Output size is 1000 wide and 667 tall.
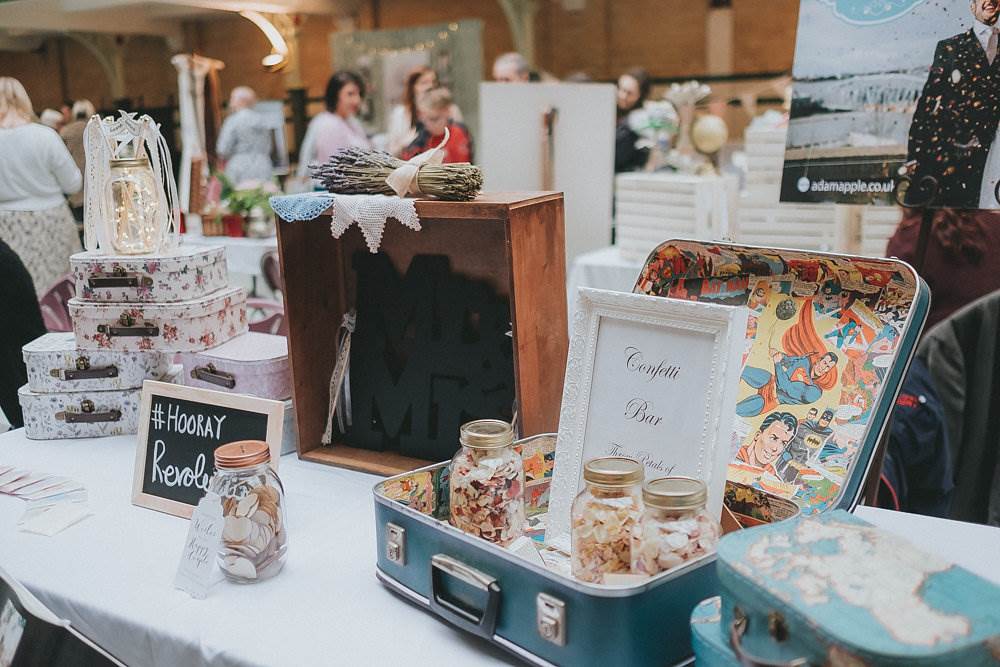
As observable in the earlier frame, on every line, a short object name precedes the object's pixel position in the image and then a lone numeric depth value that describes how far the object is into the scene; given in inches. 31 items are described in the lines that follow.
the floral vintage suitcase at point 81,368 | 66.7
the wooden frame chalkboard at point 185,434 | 50.8
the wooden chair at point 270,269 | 157.3
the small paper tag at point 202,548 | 41.8
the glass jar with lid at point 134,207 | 65.0
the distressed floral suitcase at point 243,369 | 63.2
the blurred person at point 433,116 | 186.7
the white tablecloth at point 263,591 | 37.6
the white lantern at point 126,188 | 64.7
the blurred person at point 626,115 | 197.5
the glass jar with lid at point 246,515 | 42.7
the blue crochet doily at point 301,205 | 56.7
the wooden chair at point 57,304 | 107.2
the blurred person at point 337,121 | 223.1
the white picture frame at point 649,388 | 39.3
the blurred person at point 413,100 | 203.9
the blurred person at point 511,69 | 214.2
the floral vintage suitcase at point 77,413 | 66.2
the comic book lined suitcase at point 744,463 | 32.8
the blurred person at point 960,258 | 85.8
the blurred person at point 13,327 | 91.4
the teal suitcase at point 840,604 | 25.3
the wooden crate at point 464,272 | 52.9
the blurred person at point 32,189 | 102.7
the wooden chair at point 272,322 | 88.4
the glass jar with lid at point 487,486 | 41.7
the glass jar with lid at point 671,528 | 33.7
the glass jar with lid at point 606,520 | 35.5
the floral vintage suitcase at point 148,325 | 64.5
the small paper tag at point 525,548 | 41.0
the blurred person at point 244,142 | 256.8
